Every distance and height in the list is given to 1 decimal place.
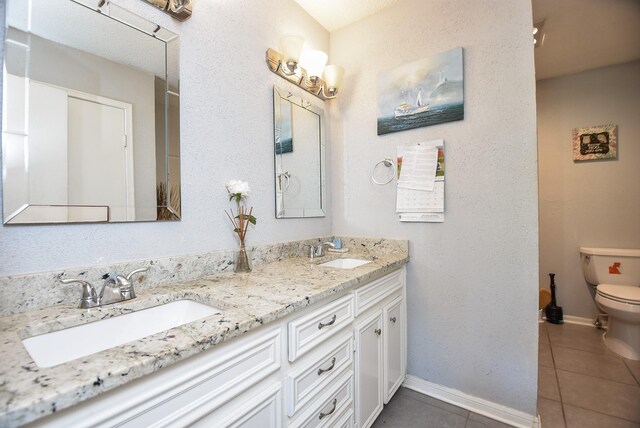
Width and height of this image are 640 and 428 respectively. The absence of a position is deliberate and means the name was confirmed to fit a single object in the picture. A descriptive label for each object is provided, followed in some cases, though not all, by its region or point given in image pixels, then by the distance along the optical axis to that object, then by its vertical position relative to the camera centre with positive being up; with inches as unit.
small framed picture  102.6 +25.5
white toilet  82.9 -24.6
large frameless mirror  33.2 +14.0
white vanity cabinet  22.2 -17.6
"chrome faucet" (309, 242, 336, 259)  70.6 -8.8
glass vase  53.8 -8.2
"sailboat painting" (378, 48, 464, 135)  66.6 +30.0
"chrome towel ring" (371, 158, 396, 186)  75.1 +12.4
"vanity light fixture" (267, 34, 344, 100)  67.3 +37.3
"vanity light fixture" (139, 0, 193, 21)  45.1 +34.0
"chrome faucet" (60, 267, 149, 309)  34.1 -8.8
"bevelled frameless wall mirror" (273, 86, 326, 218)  67.8 +15.6
